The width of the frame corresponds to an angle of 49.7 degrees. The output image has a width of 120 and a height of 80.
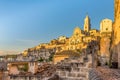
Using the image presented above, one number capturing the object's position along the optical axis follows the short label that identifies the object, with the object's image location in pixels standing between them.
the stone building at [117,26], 7.61
